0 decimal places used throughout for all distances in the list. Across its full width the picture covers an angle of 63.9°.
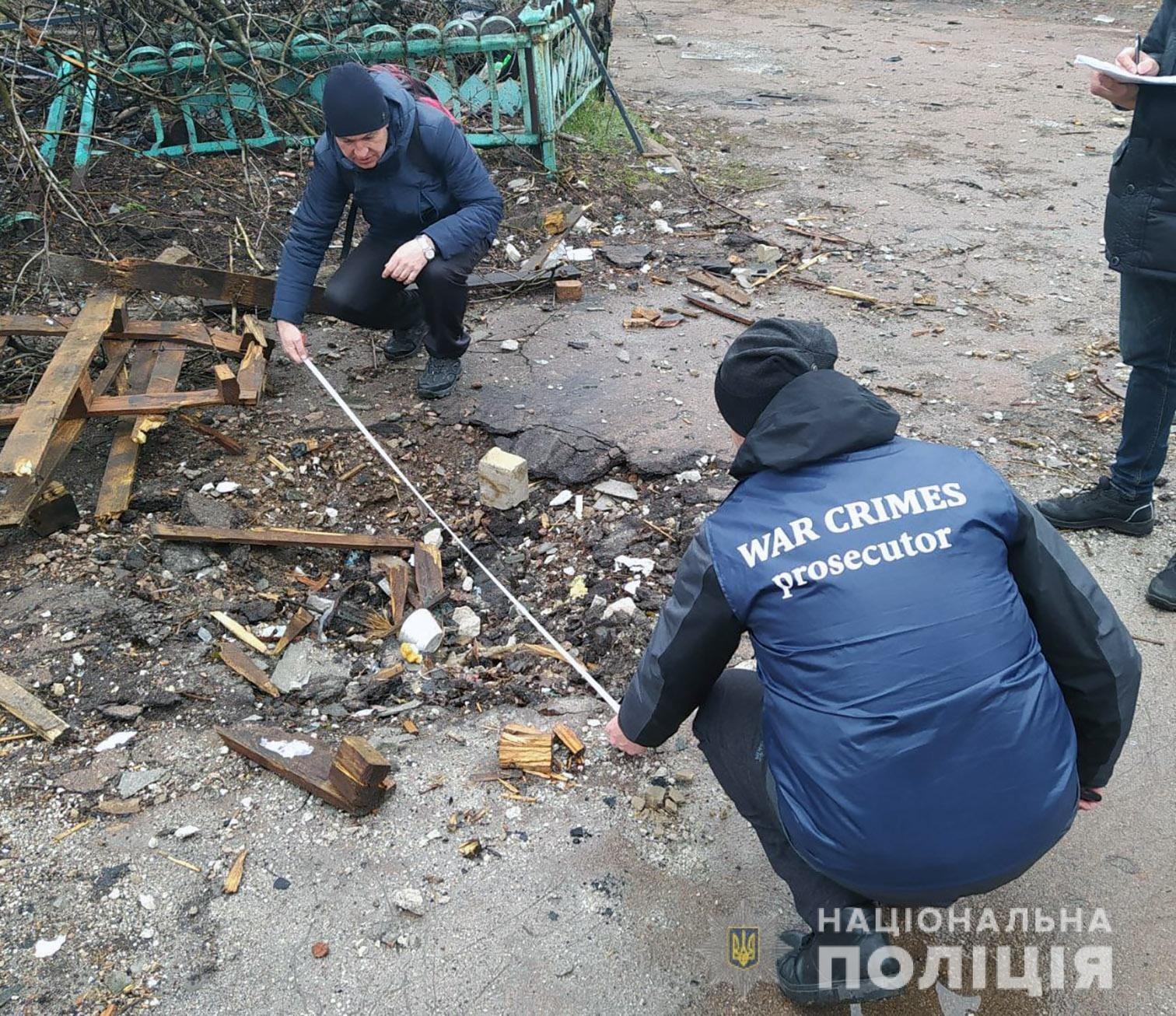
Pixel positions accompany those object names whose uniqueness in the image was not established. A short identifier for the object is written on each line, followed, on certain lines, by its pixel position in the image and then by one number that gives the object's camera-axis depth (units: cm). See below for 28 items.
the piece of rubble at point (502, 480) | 415
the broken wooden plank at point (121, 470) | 395
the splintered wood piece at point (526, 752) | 296
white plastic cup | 355
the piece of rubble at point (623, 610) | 357
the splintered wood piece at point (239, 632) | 352
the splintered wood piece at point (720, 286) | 600
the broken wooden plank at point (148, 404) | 399
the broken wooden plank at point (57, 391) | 345
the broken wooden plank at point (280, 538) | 387
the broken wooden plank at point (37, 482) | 354
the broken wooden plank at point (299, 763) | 281
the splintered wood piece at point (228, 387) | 405
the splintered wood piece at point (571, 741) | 301
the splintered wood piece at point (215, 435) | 444
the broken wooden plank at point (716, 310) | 575
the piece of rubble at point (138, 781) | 291
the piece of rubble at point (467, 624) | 367
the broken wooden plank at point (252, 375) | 414
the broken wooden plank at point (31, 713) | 303
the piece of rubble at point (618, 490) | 425
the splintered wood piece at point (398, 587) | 368
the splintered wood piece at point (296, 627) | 353
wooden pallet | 358
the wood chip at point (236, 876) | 262
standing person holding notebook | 325
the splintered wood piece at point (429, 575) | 377
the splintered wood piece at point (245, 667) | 333
